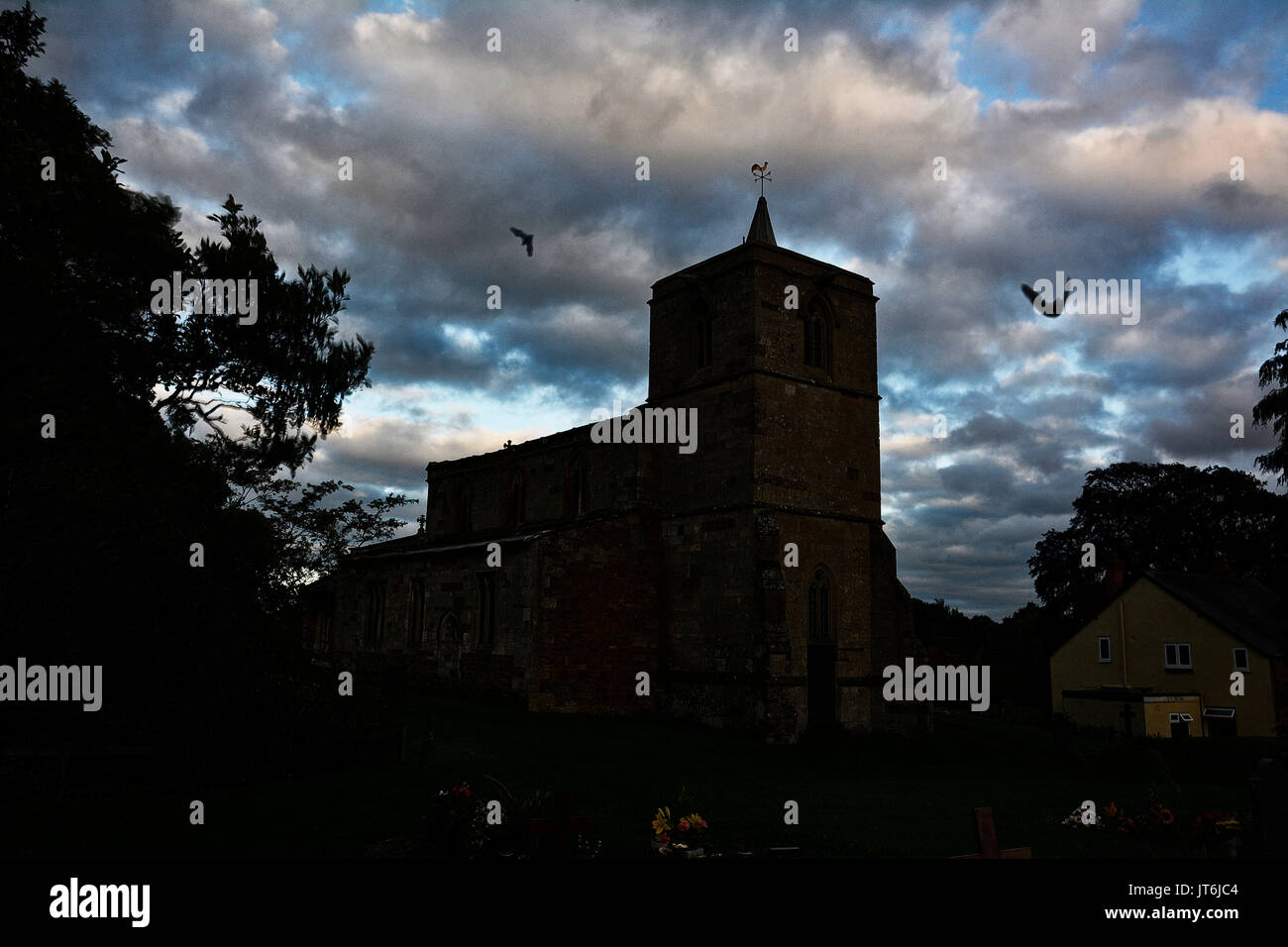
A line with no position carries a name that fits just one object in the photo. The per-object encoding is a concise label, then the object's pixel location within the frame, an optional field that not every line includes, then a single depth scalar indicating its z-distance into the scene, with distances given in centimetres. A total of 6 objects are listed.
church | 2575
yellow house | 3584
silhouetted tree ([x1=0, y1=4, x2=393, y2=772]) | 1433
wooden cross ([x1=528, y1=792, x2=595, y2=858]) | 934
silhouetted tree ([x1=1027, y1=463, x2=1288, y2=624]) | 5247
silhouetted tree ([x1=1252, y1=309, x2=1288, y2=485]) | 2665
